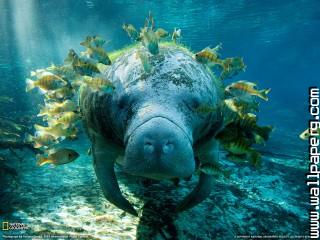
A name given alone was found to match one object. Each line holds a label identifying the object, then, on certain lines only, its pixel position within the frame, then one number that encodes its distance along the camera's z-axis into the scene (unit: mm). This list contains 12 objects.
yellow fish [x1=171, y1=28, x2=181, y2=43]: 5030
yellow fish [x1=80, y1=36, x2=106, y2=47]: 4881
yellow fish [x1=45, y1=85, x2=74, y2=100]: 4334
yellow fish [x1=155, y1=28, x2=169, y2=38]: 4471
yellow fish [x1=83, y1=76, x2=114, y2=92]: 3076
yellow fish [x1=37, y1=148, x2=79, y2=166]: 3913
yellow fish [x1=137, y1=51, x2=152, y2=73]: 3049
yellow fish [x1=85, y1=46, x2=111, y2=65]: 3814
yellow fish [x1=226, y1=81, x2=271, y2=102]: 3844
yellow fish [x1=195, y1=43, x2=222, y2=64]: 3646
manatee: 2479
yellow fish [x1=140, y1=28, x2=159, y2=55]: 3338
